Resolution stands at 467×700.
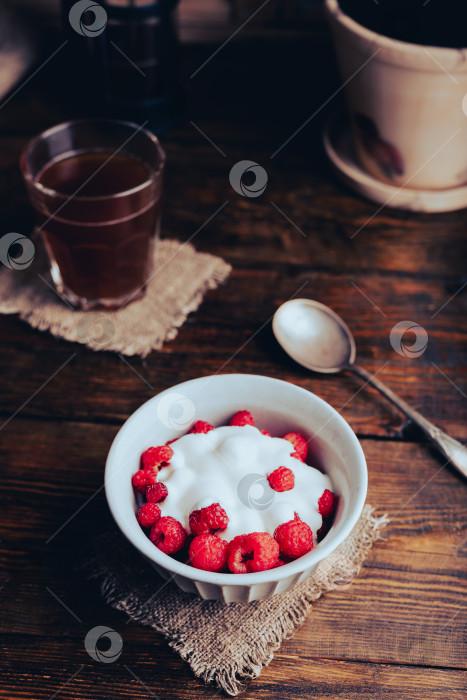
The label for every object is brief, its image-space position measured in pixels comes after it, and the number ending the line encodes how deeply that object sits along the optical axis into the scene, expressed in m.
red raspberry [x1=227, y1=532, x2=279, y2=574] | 0.62
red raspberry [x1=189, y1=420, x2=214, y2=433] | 0.75
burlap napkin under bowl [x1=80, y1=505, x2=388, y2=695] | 0.66
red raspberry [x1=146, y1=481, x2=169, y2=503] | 0.68
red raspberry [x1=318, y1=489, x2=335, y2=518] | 0.69
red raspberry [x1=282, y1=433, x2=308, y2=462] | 0.73
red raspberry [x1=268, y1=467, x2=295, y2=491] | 0.68
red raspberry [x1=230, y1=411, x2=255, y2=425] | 0.75
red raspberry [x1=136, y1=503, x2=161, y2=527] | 0.66
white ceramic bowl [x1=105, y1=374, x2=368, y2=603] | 0.61
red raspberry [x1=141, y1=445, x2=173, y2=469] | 0.70
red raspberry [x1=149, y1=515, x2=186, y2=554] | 0.64
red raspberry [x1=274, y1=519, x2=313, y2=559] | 0.63
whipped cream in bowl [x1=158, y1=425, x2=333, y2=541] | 0.67
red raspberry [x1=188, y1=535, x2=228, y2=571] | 0.62
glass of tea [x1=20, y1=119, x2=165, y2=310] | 0.91
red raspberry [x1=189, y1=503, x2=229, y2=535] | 0.64
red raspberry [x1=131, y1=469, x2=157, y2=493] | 0.69
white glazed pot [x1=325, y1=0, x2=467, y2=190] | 0.94
